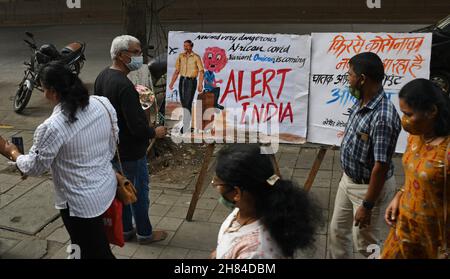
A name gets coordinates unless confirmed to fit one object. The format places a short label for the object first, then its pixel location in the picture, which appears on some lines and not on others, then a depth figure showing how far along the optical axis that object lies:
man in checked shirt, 2.76
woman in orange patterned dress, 2.35
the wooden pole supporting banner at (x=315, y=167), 3.90
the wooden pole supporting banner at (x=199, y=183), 4.21
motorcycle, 7.79
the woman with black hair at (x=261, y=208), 1.90
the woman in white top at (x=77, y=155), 2.67
